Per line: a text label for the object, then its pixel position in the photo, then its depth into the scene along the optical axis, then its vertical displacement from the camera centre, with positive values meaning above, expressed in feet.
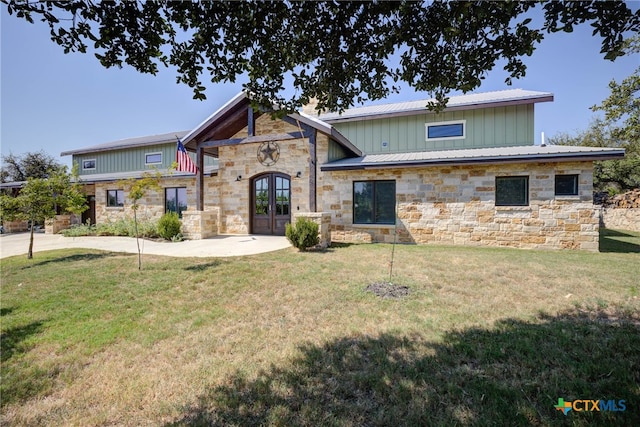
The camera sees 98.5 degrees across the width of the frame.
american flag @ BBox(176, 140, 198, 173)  34.37 +5.82
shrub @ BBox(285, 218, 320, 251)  27.73 -2.82
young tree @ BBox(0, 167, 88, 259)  26.58 +0.80
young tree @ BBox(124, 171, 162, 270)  23.00 +1.81
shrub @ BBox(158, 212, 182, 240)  36.22 -2.68
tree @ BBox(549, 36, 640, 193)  42.27 +15.13
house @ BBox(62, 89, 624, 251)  29.09 +3.52
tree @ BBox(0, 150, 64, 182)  86.74 +13.24
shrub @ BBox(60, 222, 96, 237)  43.94 -3.95
